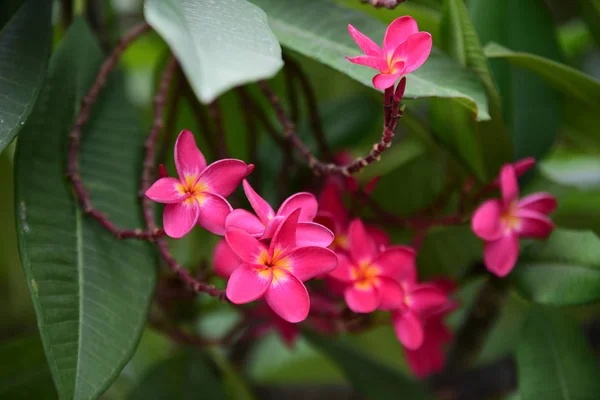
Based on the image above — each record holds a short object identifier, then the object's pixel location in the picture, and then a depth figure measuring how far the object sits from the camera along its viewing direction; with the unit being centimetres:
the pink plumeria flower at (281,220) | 124
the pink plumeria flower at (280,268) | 122
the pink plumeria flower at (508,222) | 134
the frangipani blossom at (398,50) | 124
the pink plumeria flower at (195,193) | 124
